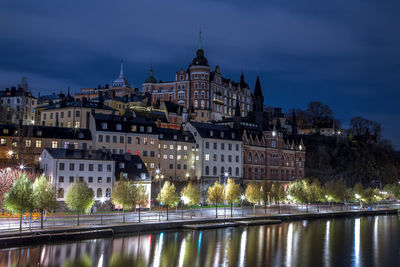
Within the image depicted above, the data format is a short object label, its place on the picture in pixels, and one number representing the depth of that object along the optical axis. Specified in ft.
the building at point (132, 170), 268.82
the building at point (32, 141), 273.95
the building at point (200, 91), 509.06
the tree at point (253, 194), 295.07
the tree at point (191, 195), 264.31
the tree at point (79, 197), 205.36
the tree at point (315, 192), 333.91
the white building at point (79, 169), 250.78
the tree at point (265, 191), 296.28
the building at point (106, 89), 599.20
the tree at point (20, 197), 181.68
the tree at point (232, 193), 276.62
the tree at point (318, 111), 620.49
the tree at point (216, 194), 268.21
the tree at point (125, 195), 219.41
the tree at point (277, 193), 305.32
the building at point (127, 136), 298.15
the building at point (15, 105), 454.81
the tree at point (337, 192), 352.08
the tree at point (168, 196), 247.29
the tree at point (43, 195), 190.29
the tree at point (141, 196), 225.76
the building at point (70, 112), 350.23
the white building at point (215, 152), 338.75
